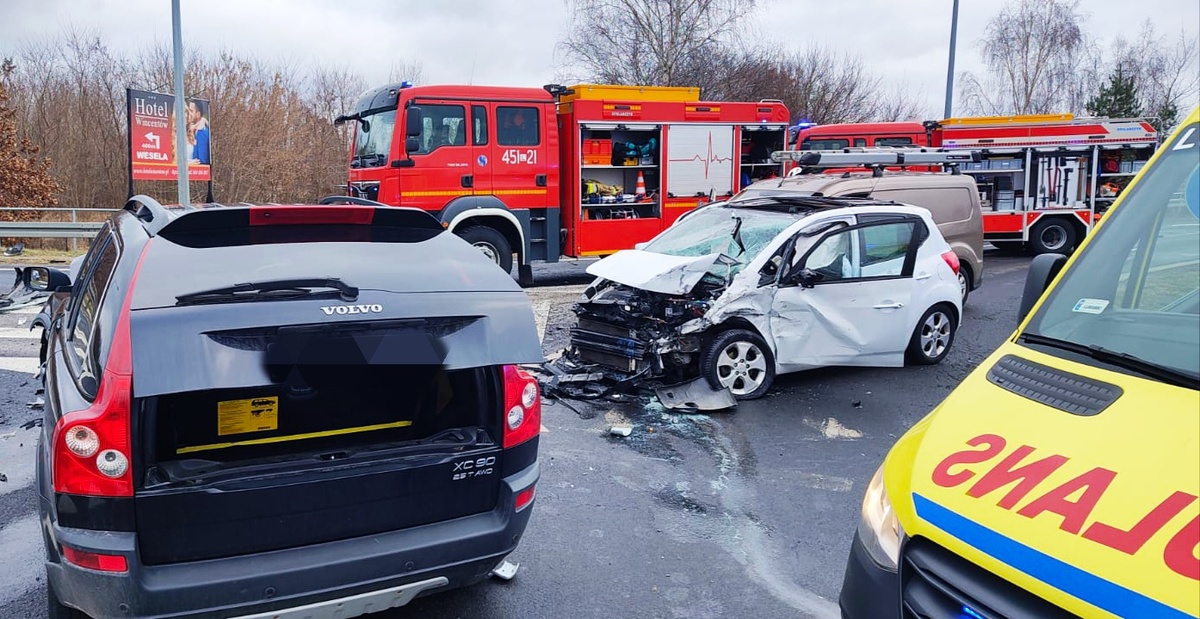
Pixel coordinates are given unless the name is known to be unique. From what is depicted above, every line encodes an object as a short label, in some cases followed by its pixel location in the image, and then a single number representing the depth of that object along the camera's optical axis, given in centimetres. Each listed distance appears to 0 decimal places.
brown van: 1084
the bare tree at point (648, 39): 2833
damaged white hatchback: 701
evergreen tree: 3781
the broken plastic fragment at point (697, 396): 682
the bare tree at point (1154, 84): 3591
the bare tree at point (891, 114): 4362
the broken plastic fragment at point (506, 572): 401
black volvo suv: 262
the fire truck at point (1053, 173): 1736
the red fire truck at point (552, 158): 1225
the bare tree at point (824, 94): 3984
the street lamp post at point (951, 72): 2422
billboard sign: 1755
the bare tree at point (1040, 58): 4075
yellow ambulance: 189
